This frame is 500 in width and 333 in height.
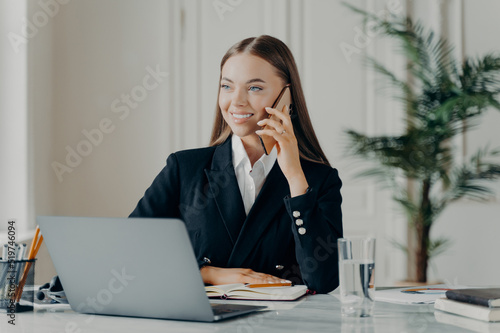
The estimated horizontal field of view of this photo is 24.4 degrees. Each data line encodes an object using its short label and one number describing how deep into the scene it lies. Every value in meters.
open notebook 2.61
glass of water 2.35
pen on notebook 2.72
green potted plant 5.34
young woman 2.94
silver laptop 2.28
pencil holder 2.49
